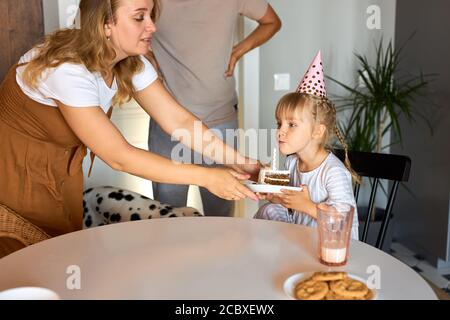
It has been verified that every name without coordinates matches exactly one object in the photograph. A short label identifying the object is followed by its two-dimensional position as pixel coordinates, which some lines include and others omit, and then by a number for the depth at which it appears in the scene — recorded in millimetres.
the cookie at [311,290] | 1210
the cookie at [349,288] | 1209
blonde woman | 1771
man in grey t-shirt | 2672
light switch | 3516
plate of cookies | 1211
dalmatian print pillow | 2391
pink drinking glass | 1410
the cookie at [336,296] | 1212
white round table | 1280
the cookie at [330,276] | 1249
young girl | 2064
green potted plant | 3410
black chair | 2012
